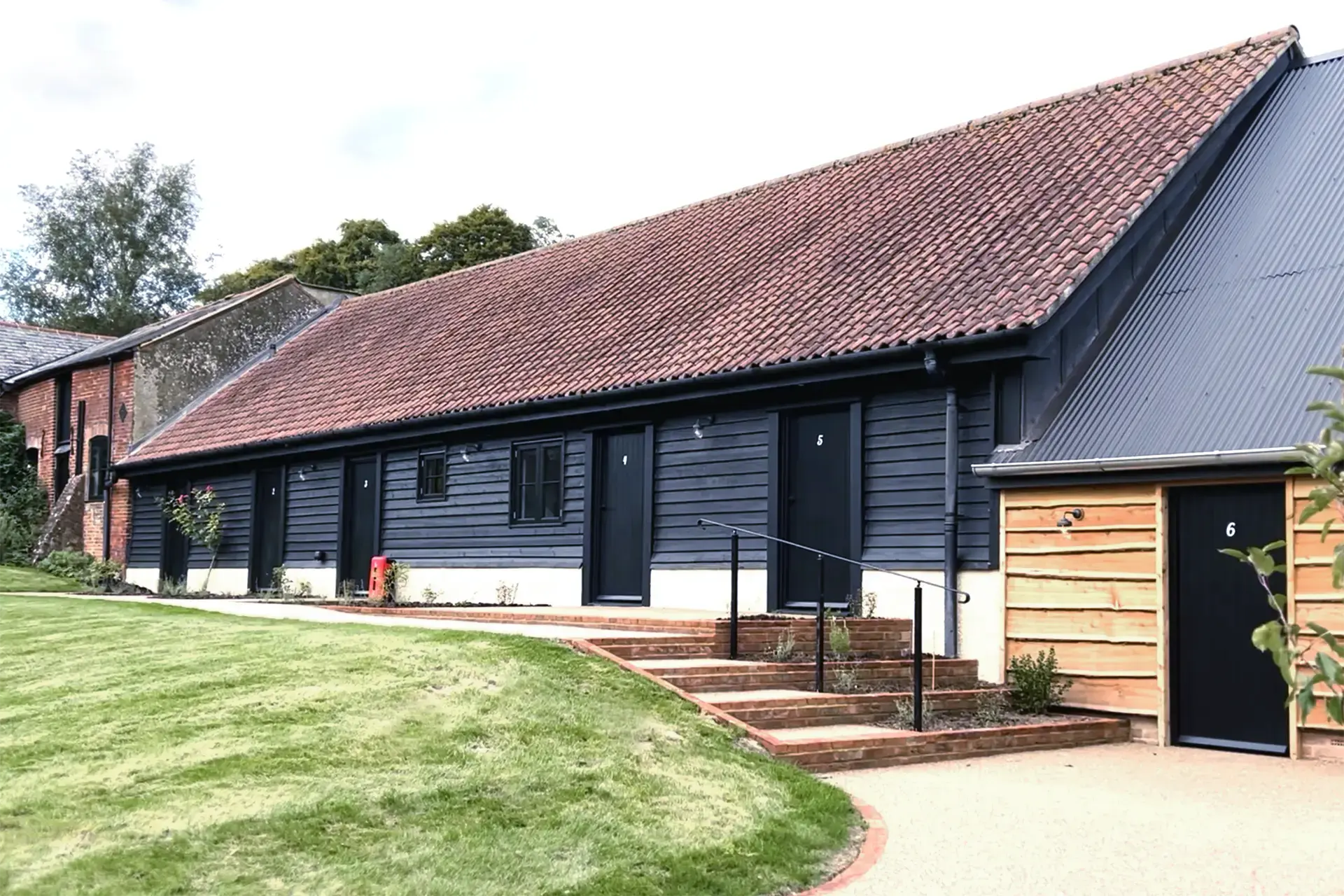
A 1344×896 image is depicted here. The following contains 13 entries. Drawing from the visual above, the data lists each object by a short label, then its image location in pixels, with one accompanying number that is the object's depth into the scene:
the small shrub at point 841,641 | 10.41
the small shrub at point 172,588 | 20.45
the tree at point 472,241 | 40.81
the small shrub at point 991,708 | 9.83
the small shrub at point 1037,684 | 10.28
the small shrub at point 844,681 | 9.86
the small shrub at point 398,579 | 17.98
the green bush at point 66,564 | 24.16
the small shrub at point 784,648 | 10.53
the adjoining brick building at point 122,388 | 24.80
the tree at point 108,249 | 47.00
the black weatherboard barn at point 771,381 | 11.66
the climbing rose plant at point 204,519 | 21.75
